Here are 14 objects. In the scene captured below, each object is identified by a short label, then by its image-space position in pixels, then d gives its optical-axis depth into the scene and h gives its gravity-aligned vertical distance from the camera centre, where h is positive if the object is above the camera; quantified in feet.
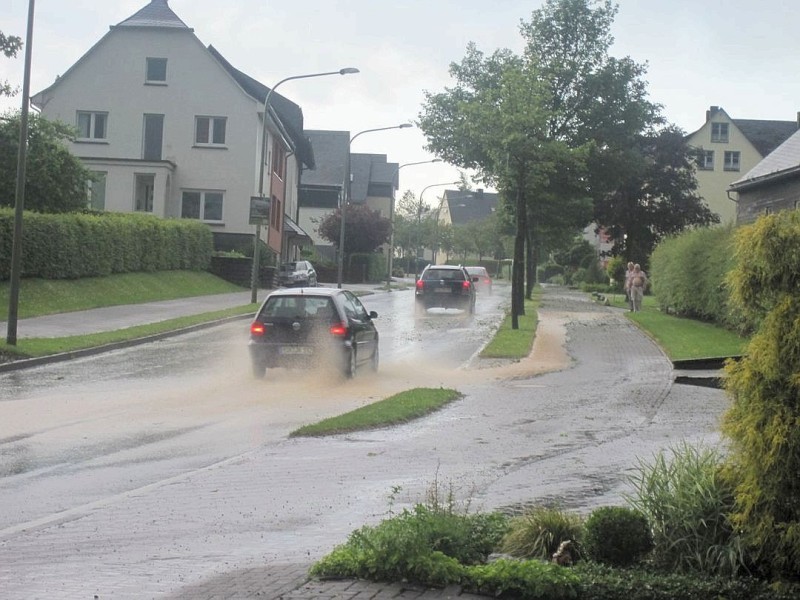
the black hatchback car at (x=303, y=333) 61.82 -3.82
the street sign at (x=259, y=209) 117.50 +5.41
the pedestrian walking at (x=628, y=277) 136.52 +0.55
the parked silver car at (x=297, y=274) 160.56 -1.65
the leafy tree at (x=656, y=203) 234.79 +16.68
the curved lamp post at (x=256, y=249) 121.03 +1.24
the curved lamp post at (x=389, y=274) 201.96 -1.06
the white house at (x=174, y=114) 172.65 +21.79
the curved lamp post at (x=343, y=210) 166.02 +8.31
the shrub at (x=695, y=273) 97.09 +1.15
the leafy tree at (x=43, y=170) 125.18 +9.00
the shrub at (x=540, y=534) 21.44 -4.96
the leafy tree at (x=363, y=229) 228.63 +7.79
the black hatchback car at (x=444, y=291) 130.82 -2.28
